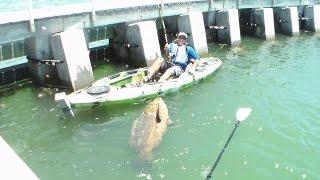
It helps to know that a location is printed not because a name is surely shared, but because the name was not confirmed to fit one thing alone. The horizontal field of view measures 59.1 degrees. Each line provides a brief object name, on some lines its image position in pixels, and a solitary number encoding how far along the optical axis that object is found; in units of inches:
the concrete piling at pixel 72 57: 398.2
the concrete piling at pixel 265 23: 666.4
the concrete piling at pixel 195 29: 535.2
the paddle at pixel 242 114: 189.8
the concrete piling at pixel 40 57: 411.0
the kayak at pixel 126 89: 331.3
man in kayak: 405.4
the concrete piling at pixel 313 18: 748.1
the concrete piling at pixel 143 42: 469.1
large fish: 274.4
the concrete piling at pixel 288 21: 705.1
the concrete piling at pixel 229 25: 602.0
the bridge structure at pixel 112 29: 395.5
